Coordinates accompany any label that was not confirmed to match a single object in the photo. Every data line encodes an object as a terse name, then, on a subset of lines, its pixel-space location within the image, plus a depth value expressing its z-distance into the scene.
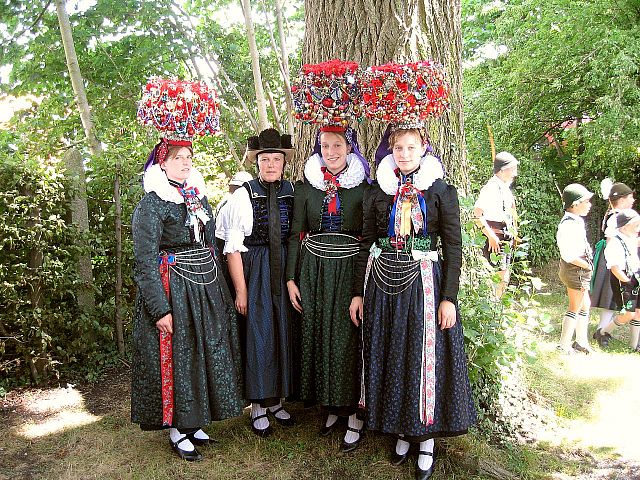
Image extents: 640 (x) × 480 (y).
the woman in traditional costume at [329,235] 3.16
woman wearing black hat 3.37
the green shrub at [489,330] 3.44
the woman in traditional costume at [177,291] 3.07
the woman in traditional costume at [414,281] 2.91
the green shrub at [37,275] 4.16
